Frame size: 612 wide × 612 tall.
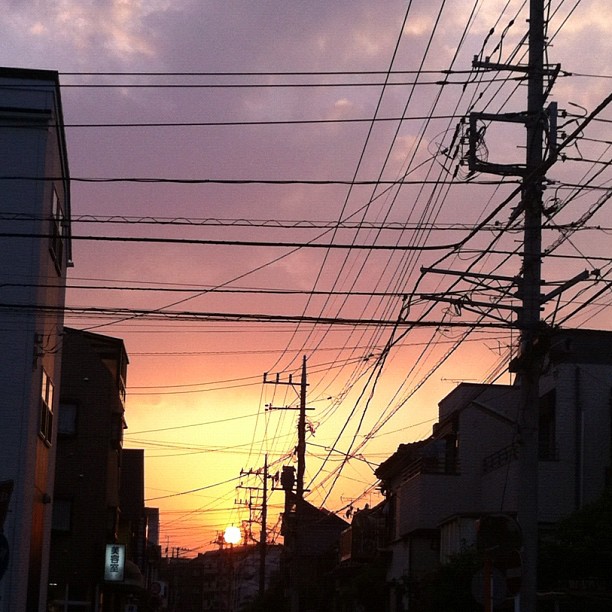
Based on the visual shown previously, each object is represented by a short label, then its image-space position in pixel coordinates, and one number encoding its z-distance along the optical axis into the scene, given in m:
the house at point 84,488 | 40.56
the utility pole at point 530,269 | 16.45
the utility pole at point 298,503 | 42.56
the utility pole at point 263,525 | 70.06
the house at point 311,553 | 43.47
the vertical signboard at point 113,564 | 41.25
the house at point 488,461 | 32.03
